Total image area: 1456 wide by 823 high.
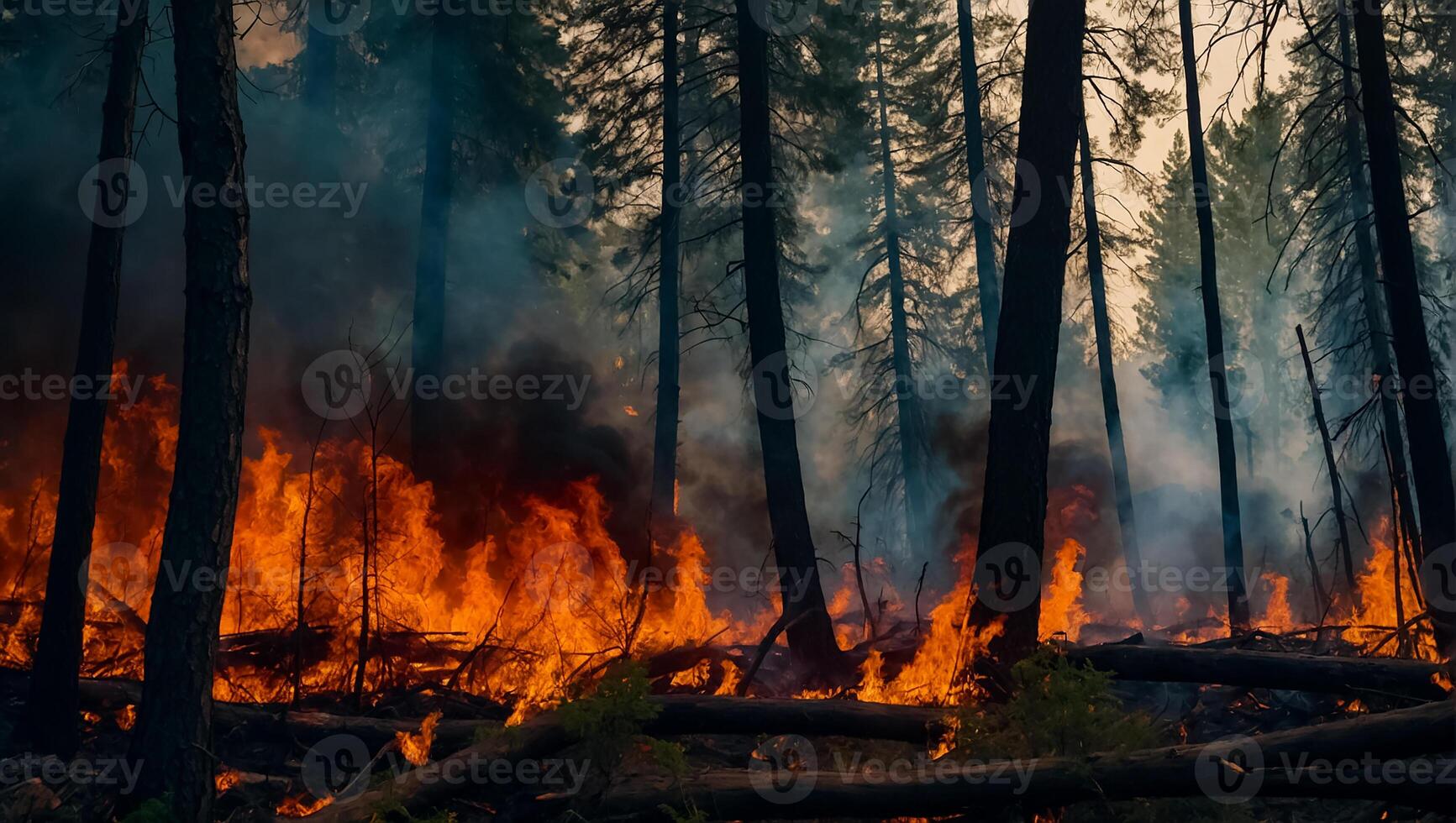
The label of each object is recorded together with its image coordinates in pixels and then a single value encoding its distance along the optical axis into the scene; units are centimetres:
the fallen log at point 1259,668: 695
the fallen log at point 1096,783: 538
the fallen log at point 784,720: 668
